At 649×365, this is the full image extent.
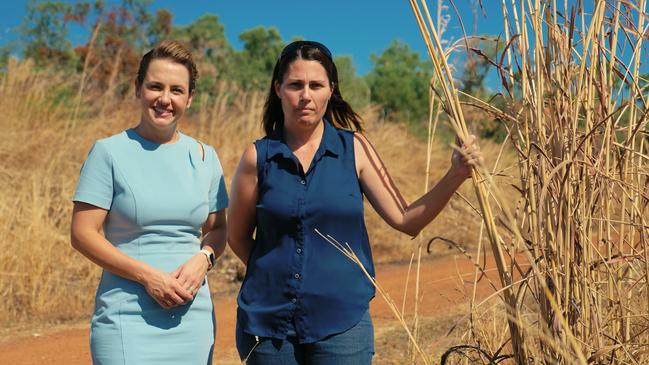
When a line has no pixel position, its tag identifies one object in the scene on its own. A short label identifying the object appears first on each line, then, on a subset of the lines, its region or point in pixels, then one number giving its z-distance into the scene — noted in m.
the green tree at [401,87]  25.03
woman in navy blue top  2.44
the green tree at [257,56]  20.11
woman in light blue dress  2.38
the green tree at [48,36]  18.61
